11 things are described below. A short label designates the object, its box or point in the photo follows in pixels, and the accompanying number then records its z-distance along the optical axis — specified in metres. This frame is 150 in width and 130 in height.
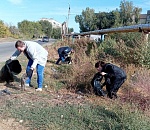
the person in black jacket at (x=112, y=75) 5.38
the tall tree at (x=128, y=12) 50.40
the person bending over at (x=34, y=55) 5.44
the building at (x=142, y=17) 57.62
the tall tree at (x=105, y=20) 55.83
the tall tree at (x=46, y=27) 109.62
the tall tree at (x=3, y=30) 54.72
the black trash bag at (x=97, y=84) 5.58
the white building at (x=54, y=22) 153.56
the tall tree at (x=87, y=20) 59.41
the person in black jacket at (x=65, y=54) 10.82
